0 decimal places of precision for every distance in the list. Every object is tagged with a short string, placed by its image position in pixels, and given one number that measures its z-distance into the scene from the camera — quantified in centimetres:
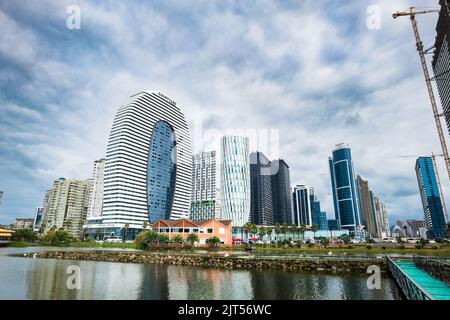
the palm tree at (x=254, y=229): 13738
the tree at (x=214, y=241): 11200
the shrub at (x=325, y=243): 10850
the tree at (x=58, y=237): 14086
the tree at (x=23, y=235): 15288
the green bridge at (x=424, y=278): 2276
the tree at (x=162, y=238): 10993
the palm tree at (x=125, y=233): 19685
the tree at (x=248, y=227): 13350
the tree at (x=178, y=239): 10952
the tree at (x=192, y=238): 10668
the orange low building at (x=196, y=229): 12331
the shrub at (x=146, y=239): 10550
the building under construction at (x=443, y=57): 9702
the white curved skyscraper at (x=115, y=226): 19725
